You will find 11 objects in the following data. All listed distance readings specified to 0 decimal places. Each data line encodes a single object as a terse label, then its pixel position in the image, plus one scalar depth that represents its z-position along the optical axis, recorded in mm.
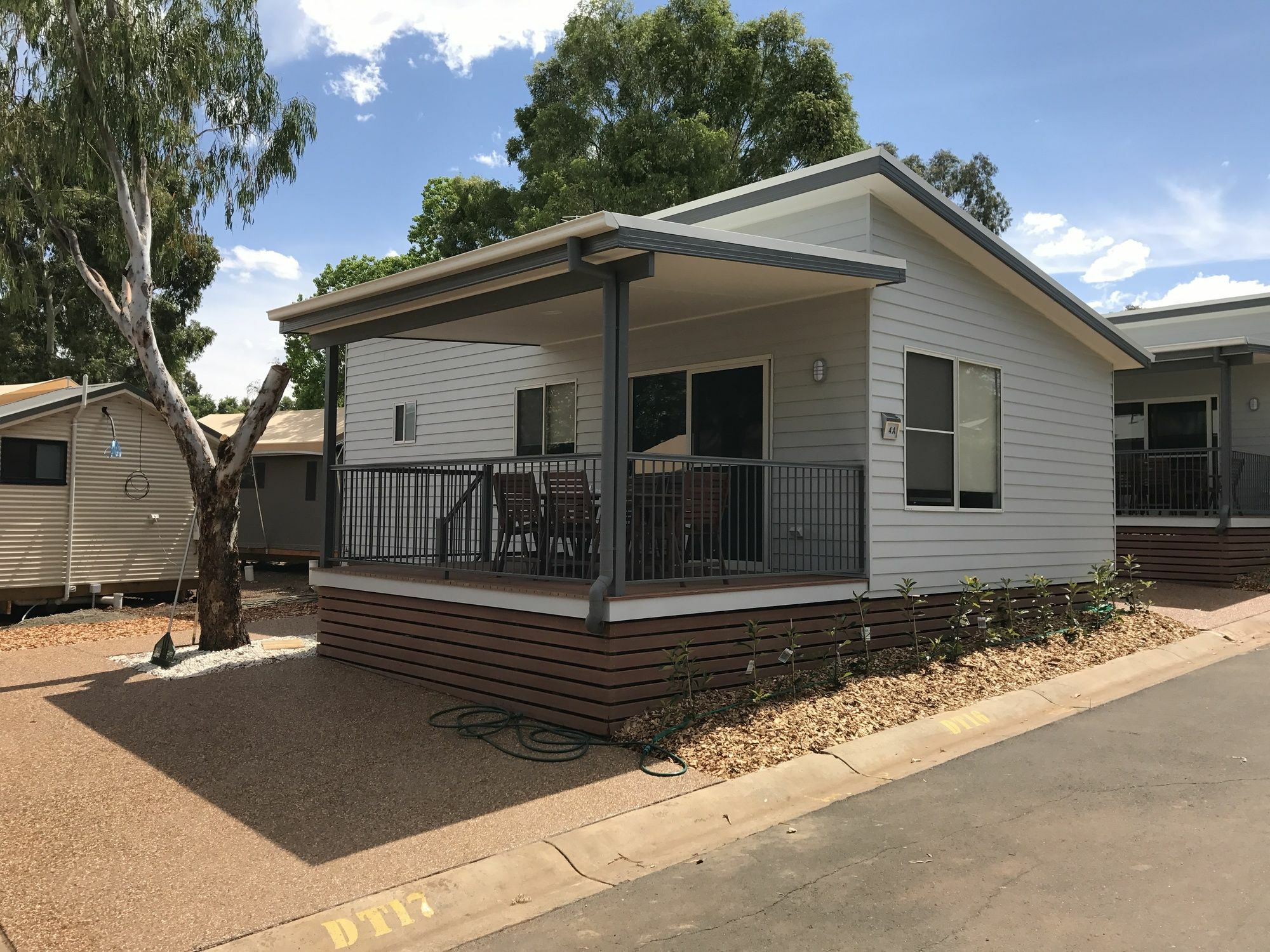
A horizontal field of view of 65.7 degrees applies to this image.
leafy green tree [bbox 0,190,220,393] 28562
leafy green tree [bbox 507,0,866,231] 25578
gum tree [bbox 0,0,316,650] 9930
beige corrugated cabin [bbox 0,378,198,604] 13328
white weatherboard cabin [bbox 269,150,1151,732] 6598
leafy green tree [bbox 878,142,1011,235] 37688
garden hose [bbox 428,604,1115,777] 5984
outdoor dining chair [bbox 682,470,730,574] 7137
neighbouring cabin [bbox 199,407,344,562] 19511
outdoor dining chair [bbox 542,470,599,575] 7168
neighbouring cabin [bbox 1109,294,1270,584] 13602
